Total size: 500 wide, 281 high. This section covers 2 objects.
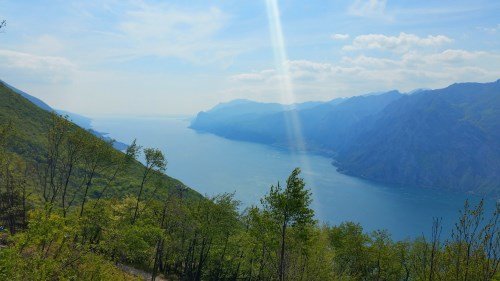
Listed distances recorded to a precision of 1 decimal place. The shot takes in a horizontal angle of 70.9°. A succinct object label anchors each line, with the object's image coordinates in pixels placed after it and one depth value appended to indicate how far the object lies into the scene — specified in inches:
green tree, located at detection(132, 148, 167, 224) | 2564.0
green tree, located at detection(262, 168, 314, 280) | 1411.2
